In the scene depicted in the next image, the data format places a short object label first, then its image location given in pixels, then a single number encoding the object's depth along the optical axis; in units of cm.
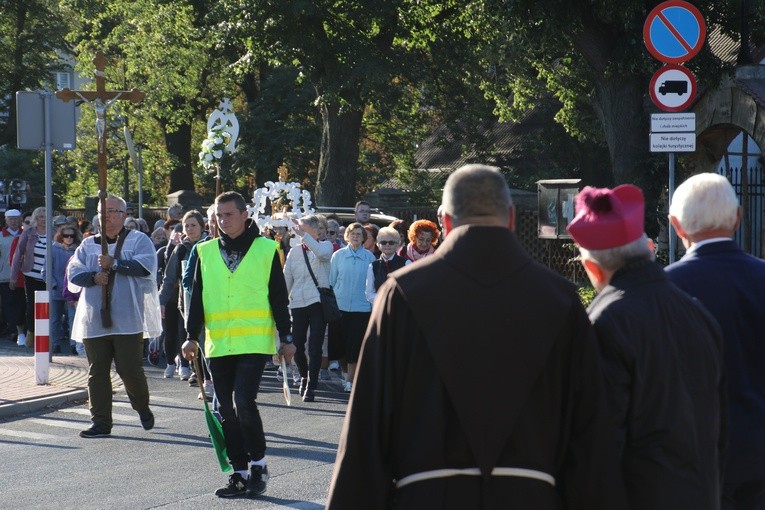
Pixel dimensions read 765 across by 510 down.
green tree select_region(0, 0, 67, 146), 4362
